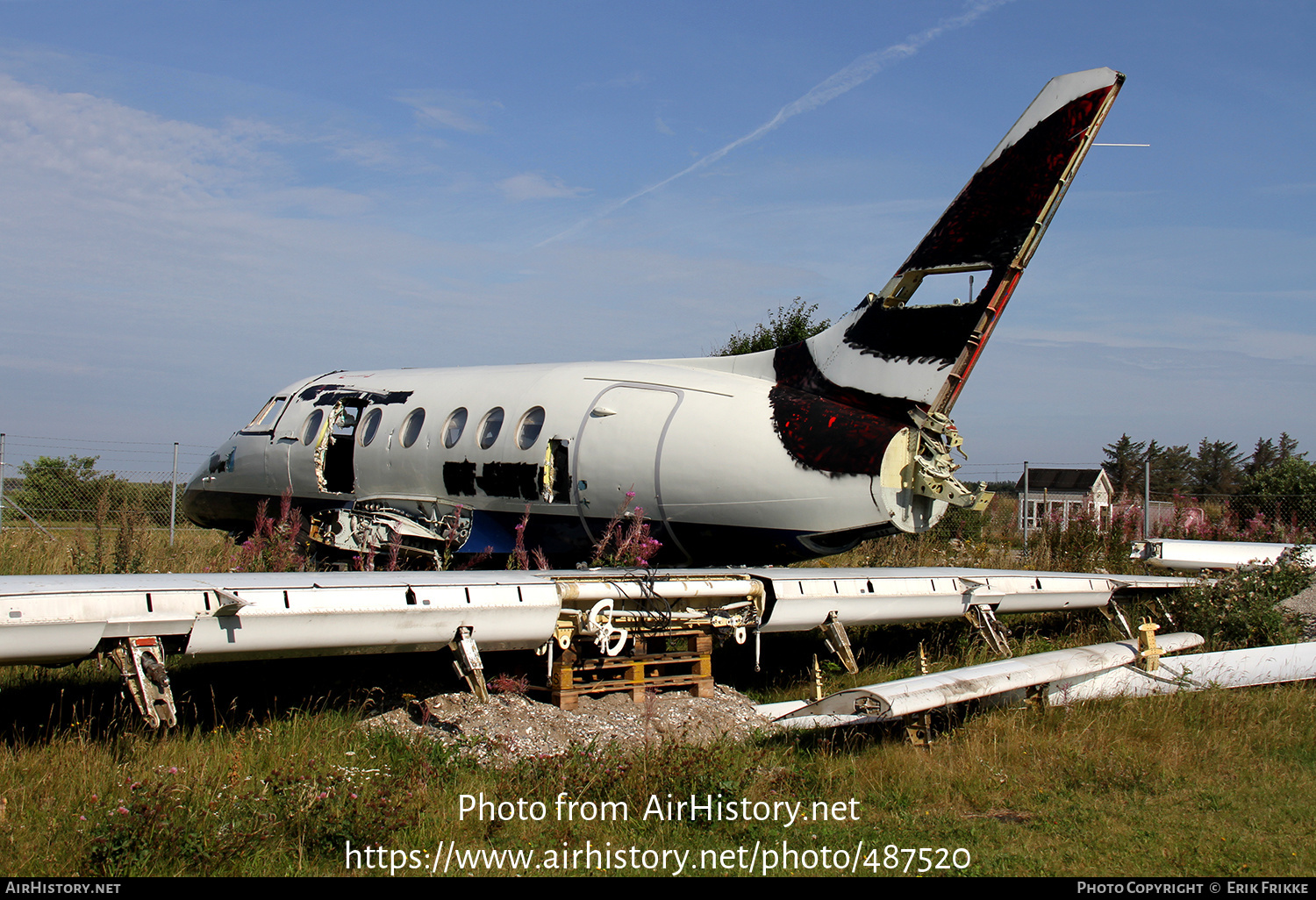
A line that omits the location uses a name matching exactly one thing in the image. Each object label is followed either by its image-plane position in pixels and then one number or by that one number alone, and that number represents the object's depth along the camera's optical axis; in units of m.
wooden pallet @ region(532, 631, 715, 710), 7.39
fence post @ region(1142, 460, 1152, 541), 15.36
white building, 41.19
